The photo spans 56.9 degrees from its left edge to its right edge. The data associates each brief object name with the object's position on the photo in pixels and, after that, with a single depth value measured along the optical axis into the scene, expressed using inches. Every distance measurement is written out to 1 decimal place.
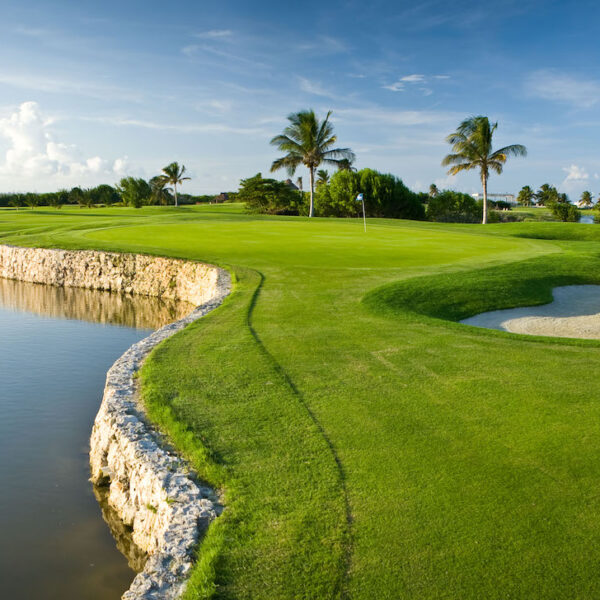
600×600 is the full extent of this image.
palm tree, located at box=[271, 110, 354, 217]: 2110.0
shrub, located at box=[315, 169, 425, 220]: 2593.5
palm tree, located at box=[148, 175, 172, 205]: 3401.6
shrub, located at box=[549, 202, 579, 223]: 3405.5
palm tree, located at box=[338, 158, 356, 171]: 2148.1
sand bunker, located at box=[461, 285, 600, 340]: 478.3
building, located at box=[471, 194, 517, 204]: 6926.2
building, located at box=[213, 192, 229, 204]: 4352.4
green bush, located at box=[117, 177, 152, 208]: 3173.7
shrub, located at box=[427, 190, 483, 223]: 3014.3
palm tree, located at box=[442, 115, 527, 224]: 2020.2
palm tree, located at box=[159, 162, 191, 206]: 3312.0
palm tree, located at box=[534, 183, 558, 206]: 5418.3
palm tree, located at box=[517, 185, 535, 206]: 5767.7
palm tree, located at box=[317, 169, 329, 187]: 3769.7
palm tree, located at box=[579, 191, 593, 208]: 6215.6
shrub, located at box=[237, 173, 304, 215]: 2748.5
